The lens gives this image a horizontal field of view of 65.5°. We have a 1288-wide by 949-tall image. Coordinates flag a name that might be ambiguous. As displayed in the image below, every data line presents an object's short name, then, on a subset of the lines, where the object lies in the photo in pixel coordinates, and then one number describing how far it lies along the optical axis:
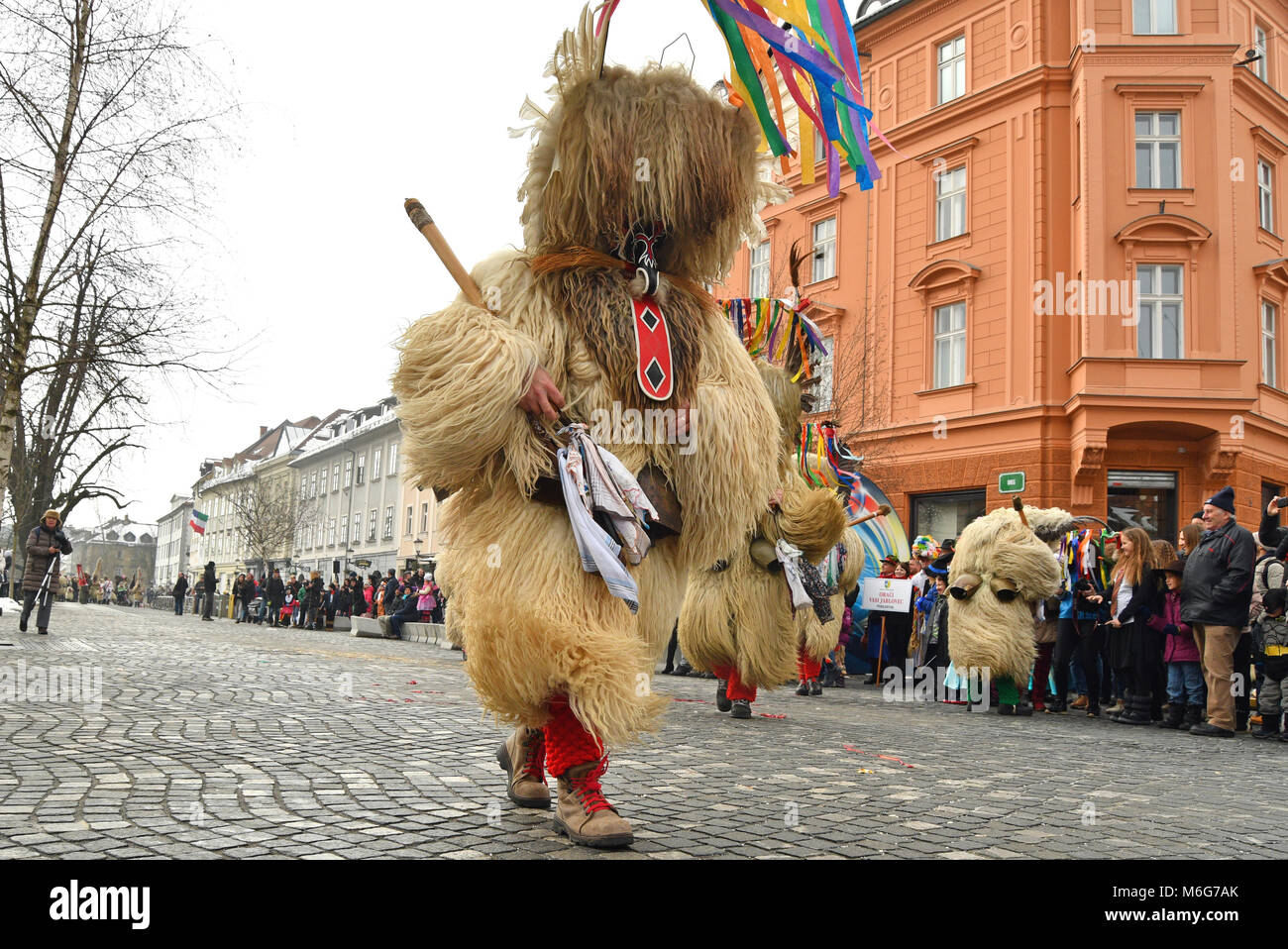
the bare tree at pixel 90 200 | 11.84
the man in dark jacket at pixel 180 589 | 37.41
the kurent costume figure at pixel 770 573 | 6.25
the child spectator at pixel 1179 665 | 8.62
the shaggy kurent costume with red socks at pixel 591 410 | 3.17
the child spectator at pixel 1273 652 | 7.69
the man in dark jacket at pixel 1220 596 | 8.12
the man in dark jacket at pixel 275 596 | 31.59
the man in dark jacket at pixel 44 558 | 14.18
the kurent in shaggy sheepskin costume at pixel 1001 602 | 8.92
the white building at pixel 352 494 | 53.47
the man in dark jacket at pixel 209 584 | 31.55
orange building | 19.33
